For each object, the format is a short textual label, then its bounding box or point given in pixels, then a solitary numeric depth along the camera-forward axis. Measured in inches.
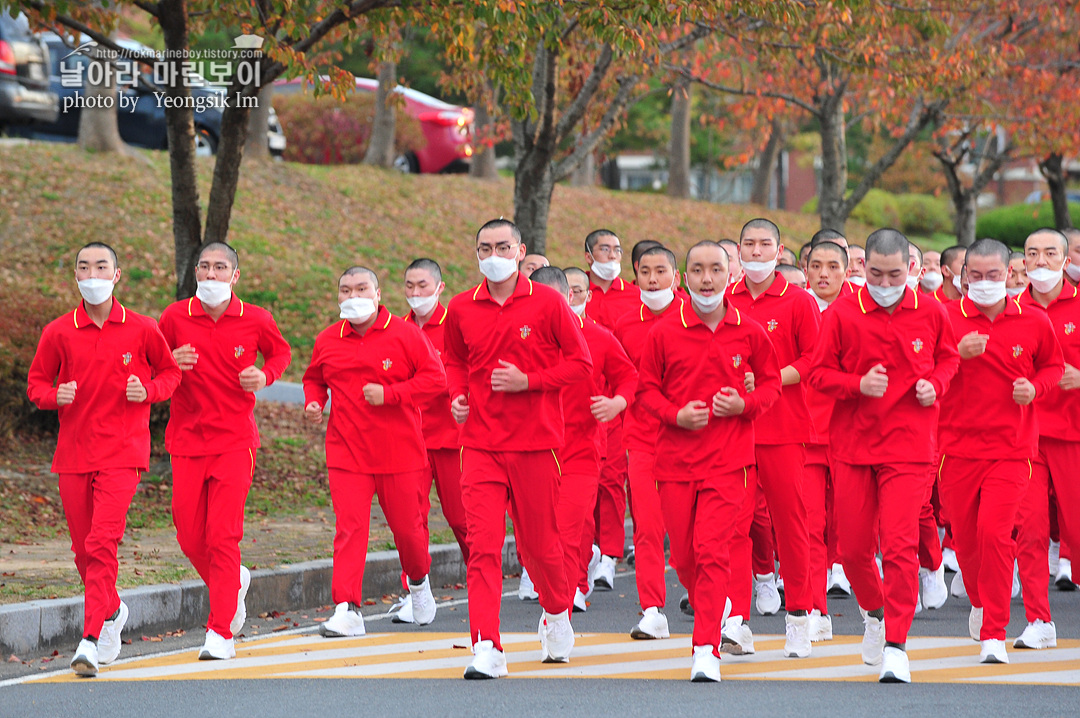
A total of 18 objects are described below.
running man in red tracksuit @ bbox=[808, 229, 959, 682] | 563.2
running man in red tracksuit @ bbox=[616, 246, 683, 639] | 659.4
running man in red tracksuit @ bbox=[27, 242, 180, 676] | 604.4
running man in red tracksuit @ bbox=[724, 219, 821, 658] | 609.9
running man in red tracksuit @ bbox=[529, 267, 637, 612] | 663.1
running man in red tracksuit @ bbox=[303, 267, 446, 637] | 676.1
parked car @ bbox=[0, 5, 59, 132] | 1459.2
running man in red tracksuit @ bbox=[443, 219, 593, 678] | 590.9
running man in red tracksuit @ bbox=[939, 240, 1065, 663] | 601.9
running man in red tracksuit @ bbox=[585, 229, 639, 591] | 798.5
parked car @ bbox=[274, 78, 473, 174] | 2204.7
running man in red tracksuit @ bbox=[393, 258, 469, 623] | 745.0
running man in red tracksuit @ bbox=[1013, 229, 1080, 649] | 624.7
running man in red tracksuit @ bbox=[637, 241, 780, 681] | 565.6
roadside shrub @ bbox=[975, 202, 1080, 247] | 2994.6
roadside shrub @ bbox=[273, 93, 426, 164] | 2169.0
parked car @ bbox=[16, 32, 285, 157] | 1833.2
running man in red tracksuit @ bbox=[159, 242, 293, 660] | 630.5
